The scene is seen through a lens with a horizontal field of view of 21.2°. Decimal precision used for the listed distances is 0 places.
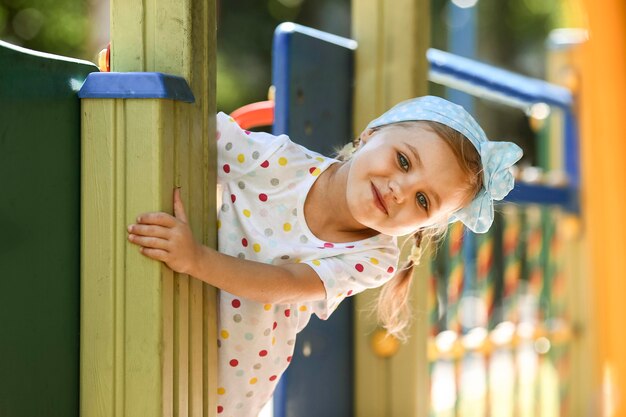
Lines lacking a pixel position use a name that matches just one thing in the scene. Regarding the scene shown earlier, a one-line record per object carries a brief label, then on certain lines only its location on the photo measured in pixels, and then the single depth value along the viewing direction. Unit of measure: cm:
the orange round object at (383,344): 259
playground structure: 187
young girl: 205
